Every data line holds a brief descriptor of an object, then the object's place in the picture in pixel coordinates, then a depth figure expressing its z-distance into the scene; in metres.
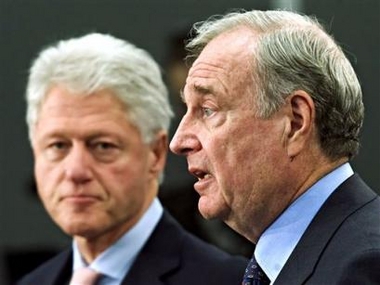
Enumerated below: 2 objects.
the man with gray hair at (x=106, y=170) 3.82
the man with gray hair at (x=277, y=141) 2.75
